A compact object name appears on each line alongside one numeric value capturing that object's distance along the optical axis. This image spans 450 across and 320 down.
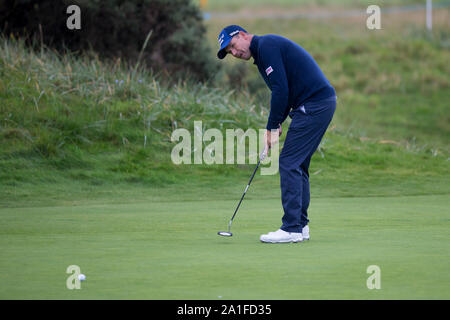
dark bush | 36.84
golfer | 13.77
